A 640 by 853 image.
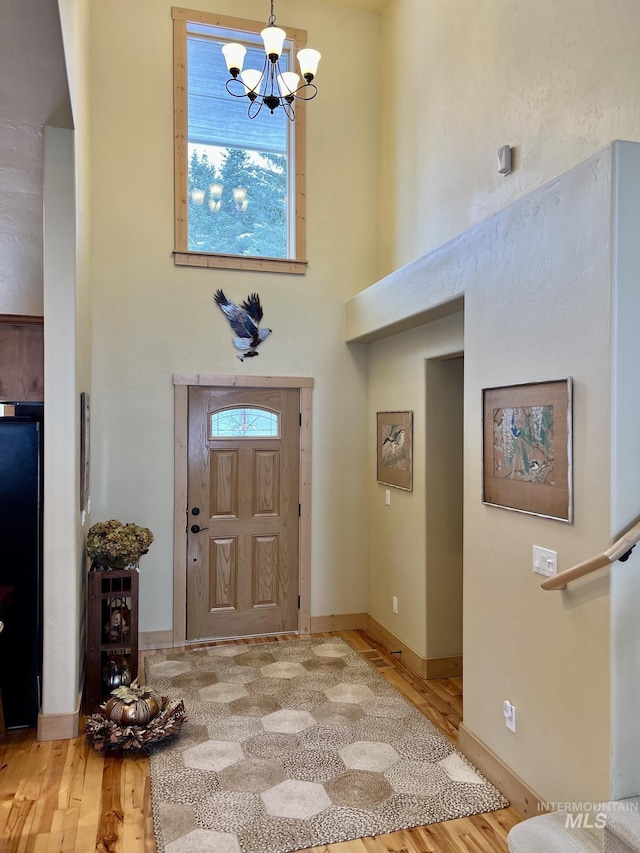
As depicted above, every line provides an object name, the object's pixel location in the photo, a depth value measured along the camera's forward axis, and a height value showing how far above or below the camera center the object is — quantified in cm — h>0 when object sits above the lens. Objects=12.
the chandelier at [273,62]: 364 +225
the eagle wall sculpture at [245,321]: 490 +83
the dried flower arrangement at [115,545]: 378 -79
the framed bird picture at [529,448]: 244 -11
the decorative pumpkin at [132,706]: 318 -153
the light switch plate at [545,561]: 250 -59
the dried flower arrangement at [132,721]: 312 -160
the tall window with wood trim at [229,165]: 482 +216
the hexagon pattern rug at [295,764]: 258 -174
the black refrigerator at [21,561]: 337 -79
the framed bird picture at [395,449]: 439 -21
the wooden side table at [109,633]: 363 -132
